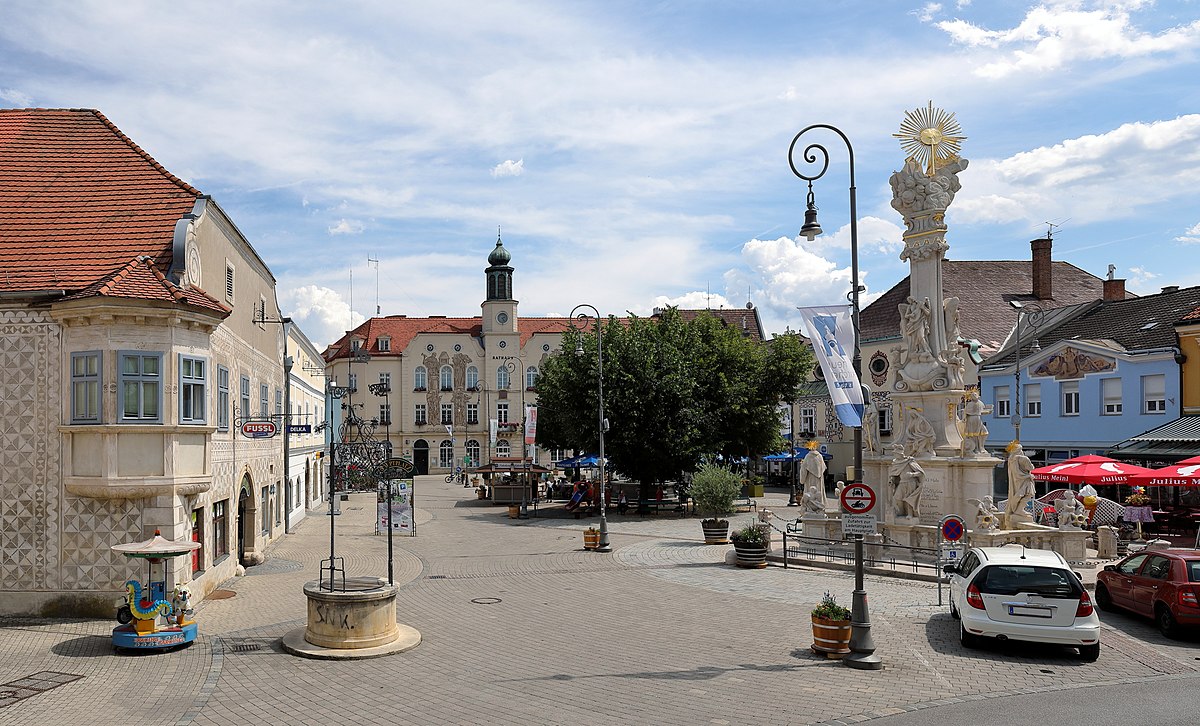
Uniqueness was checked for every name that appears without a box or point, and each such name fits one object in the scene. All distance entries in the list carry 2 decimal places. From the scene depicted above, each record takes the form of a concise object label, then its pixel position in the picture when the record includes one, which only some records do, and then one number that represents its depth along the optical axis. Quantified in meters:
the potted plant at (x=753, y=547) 23.03
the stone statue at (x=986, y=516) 22.38
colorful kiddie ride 14.26
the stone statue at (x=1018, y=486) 22.90
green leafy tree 38.47
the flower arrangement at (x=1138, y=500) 31.12
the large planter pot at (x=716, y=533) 28.14
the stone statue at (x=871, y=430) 26.62
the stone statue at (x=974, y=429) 23.38
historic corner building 16.69
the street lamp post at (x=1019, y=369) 40.00
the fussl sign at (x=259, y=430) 20.09
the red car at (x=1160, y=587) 14.65
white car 13.19
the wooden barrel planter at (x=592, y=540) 27.38
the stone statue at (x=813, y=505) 26.24
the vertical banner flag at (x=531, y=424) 40.38
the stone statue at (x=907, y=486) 23.23
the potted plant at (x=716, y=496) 28.19
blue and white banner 15.62
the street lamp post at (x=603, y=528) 26.88
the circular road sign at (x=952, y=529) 18.42
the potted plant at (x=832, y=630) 13.52
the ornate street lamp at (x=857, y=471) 13.10
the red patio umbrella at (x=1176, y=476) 25.58
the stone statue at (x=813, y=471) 26.64
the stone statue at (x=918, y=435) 24.11
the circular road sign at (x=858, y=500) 14.00
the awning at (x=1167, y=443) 32.38
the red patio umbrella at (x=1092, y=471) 27.56
